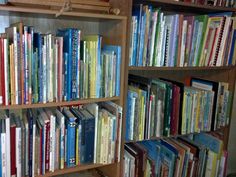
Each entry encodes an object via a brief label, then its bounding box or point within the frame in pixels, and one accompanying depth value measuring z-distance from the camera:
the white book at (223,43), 1.48
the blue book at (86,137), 1.21
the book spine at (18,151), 1.08
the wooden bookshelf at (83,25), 1.06
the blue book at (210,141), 1.63
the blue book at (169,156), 1.50
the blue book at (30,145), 1.12
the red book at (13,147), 1.07
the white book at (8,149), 1.06
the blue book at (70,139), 1.18
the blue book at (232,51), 1.53
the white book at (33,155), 1.12
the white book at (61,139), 1.17
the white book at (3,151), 1.06
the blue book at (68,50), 1.11
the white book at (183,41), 1.38
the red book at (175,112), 1.44
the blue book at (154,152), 1.47
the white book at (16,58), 0.99
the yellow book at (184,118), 1.47
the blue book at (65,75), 1.12
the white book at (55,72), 1.09
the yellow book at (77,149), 1.21
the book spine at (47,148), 1.14
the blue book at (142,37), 1.25
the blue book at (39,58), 1.05
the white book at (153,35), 1.28
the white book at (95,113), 1.23
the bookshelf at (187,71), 1.31
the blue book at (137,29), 1.24
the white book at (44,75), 1.07
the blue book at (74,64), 1.11
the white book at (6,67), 1.00
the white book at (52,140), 1.14
